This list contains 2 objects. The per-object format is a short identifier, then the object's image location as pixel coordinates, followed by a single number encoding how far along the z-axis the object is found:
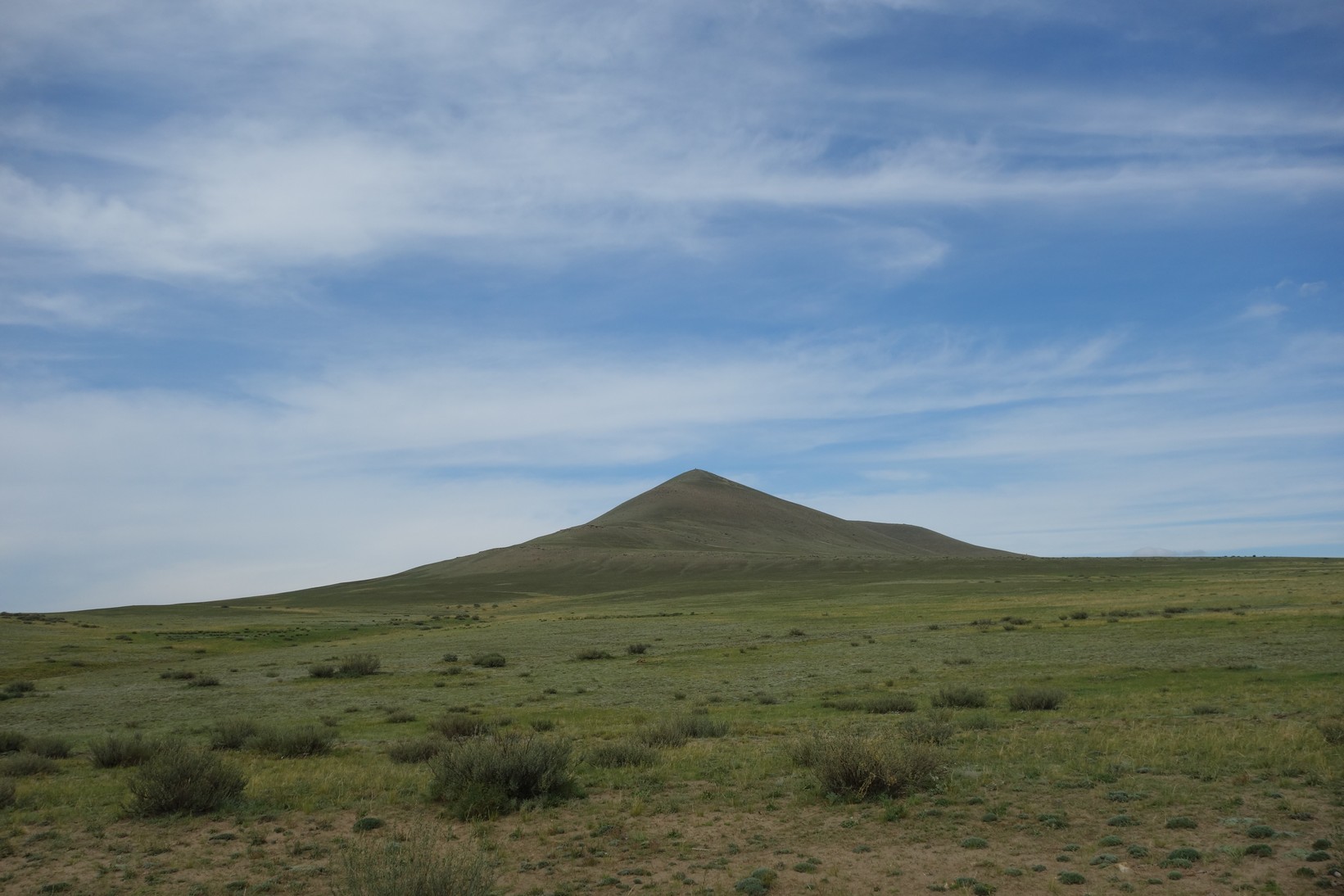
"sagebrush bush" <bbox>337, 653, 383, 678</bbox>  41.81
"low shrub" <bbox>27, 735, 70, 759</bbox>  20.39
